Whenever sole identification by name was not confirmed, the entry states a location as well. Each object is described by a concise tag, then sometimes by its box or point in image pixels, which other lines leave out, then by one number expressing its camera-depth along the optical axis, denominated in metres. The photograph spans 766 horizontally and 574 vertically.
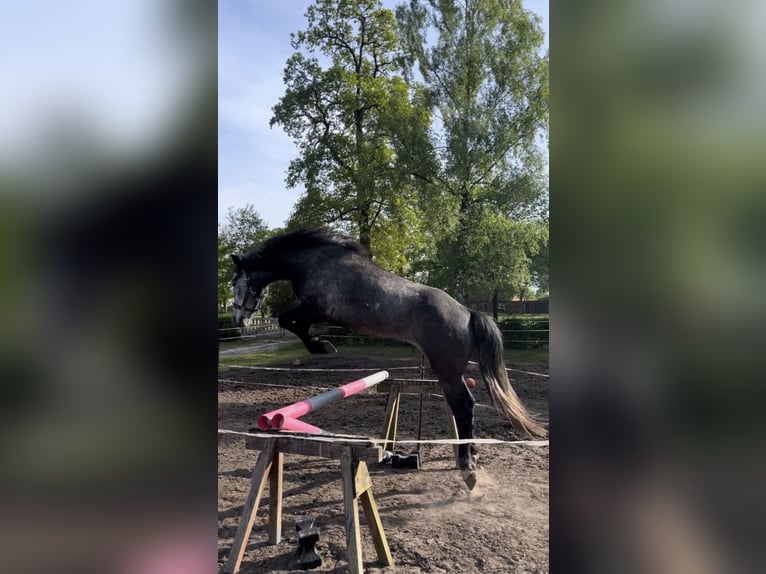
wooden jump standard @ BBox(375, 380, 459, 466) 5.38
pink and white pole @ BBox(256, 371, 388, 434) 3.28
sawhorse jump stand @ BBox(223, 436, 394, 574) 2.96
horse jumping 3.83
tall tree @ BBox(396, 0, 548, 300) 13.62
